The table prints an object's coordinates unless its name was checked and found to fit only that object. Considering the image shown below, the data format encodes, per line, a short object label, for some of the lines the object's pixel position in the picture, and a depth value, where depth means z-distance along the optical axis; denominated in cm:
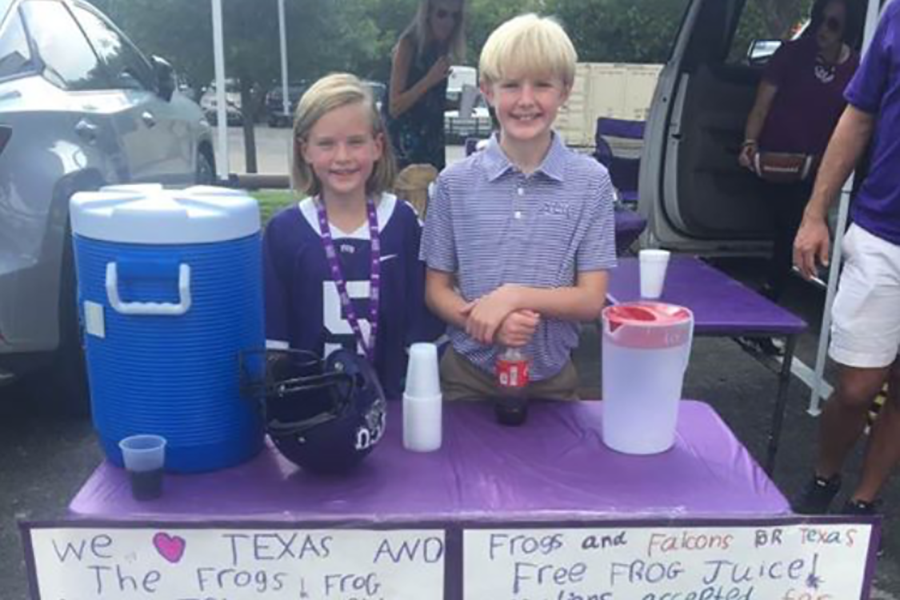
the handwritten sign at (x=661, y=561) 141
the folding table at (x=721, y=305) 284
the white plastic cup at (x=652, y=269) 279
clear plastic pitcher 165
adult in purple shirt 249
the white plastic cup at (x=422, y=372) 164
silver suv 294
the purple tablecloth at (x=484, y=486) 145
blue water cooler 143
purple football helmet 146
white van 521
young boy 177
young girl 185
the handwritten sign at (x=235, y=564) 137
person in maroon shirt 450
